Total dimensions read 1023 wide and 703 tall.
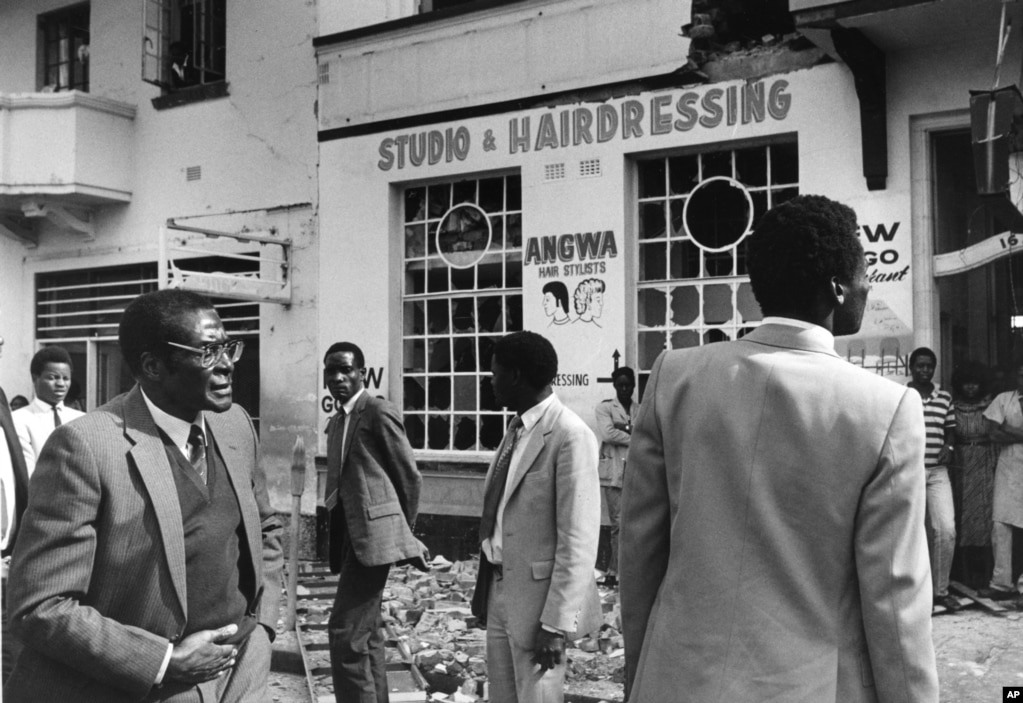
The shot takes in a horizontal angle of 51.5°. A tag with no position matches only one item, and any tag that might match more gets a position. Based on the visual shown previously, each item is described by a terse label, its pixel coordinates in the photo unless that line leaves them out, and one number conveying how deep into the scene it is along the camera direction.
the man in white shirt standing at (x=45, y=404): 6.51
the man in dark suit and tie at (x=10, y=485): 5.09
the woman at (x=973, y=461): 9.08
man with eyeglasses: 2.59
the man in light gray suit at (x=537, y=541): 4.25
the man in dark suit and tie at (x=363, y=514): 5.37
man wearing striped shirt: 8.70
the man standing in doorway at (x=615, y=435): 10.16
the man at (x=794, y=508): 2.29
